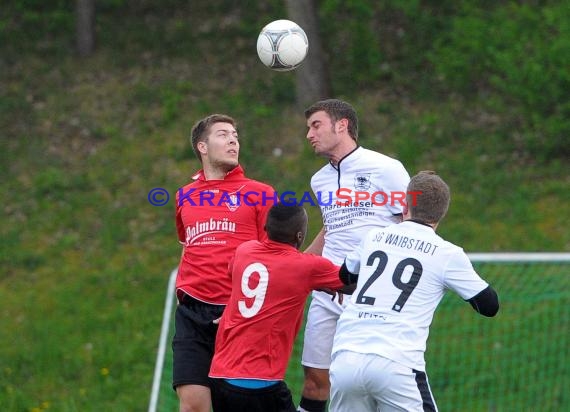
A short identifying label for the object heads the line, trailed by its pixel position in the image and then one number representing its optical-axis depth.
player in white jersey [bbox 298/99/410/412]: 12.51
